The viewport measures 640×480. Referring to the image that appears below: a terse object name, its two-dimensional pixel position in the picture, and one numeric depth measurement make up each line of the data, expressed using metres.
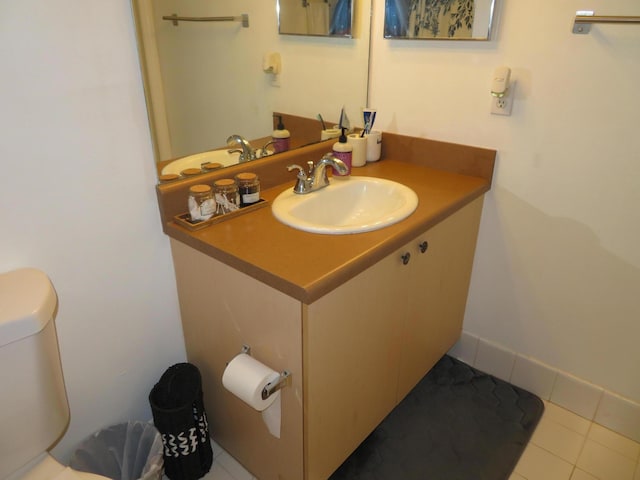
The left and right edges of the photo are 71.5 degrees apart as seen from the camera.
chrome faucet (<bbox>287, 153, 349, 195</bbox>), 1.43
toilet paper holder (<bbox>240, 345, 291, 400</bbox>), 1.08
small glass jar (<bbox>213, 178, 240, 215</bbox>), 1.28
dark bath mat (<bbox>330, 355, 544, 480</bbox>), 1.50
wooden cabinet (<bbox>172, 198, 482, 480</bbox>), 1.08
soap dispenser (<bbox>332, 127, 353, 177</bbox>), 1.61
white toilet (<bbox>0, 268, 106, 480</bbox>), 0.92
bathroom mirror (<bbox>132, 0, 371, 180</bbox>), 1.19
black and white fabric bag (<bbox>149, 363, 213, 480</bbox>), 1.30
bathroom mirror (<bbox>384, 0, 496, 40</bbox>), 1.46
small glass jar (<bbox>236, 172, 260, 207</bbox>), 1.32
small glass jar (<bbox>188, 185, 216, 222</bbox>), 1.23
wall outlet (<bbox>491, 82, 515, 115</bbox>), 1.49
